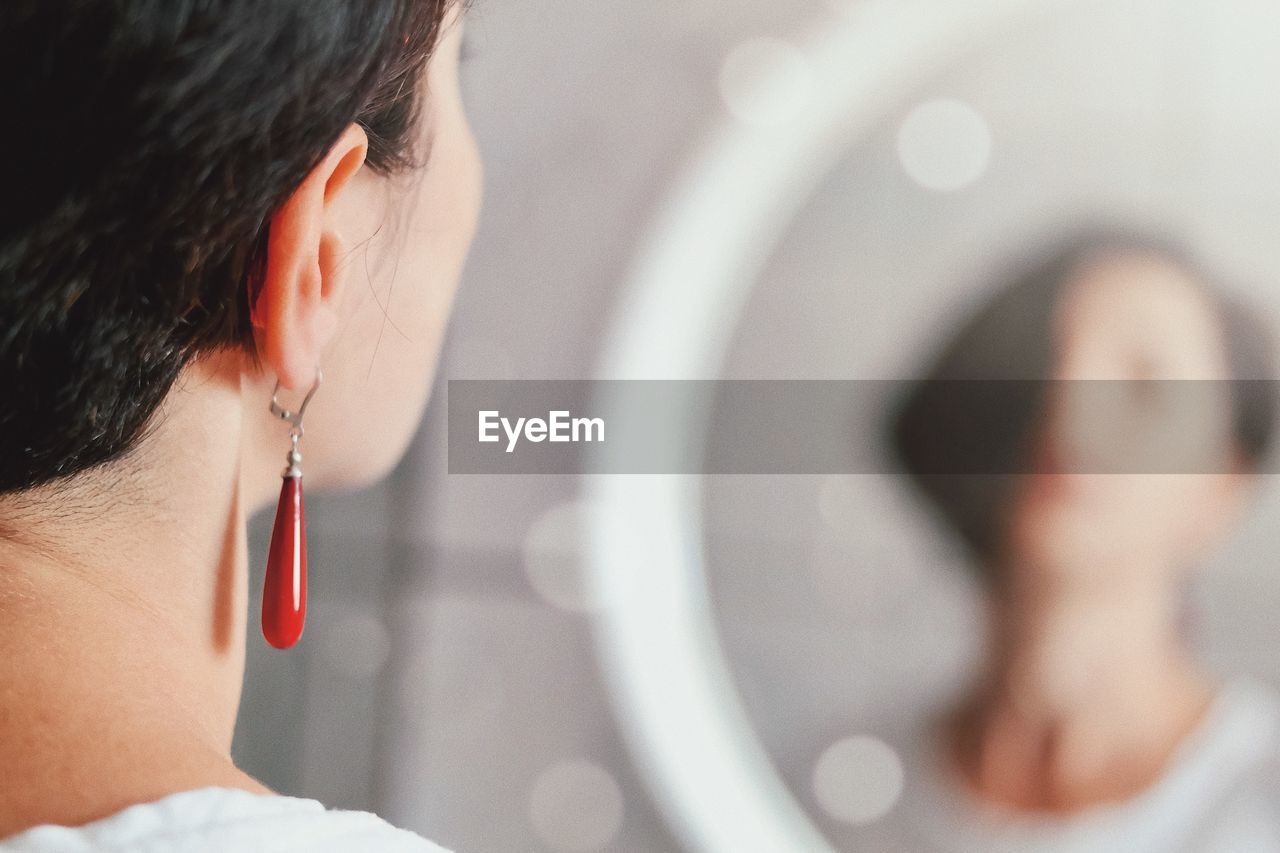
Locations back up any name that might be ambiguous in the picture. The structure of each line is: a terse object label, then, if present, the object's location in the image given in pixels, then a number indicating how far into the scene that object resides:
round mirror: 1.16
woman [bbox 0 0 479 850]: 0.67
